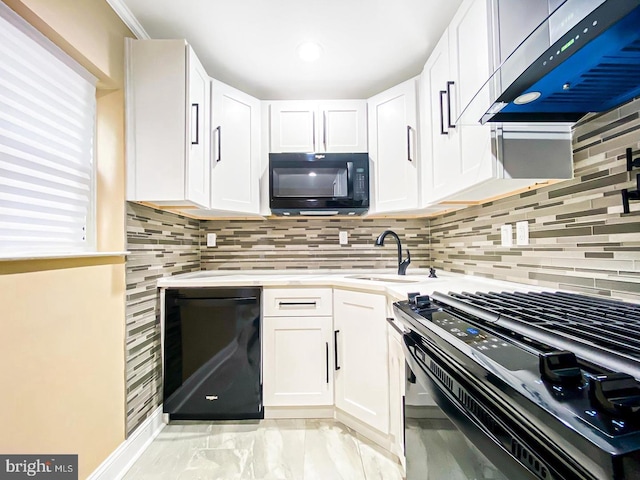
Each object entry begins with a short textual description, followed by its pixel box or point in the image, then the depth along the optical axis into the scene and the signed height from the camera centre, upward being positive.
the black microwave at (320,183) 2.01 +0.45
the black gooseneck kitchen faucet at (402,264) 2.08 -0.15
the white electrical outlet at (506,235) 1.43 +0.04
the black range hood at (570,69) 0.59 +0.45
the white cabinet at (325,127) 2.08 +0.88
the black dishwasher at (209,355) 1.73 -0.67
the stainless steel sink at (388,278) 2.03 -0.25
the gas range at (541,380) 0.32 -0.21
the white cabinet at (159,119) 1.51 +0.70
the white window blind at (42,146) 1.01 +0.43
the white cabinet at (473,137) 1.06 +0.44
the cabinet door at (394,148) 1.86 +0.67
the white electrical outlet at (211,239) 2.33 +0.07
